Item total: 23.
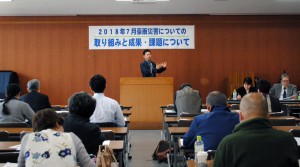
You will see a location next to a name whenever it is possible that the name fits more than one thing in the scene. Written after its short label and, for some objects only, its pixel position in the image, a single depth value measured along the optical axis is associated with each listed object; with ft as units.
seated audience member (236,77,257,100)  26.86
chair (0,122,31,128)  17.92
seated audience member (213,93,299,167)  7.27
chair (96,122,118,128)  17.66
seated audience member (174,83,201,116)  23.58
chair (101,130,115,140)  14.55
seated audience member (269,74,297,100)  33.50
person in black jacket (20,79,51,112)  21.83
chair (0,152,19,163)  10.88
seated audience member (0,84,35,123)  19.33
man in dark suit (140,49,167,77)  35.22
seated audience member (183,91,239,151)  13.37
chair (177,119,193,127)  17.81
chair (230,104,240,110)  25.25
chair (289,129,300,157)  14.25
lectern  33.91
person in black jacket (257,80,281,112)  21.52
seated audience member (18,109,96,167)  8.87
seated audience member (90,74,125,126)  18.06
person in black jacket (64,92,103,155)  12.58
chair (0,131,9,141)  15.17
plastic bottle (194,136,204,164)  11.85
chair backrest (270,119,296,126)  17.70
